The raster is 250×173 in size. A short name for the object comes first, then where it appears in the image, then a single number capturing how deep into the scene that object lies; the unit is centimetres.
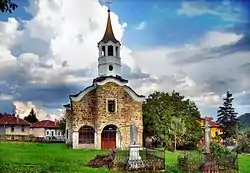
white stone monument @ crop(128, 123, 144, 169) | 838
